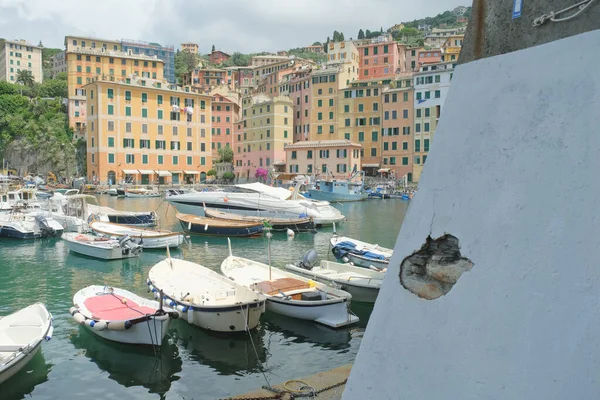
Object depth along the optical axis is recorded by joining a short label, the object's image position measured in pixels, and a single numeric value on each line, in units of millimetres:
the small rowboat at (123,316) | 10555
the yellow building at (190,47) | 155000
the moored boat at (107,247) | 21484
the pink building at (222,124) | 84625
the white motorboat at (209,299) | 11578
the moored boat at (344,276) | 14539
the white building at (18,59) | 122688
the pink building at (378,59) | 83562
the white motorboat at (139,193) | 60000
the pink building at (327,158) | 67125
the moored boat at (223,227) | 29062
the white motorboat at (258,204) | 34406
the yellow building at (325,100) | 74500
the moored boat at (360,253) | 18453
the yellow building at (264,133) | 73750
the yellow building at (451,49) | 76750
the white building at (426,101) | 65125
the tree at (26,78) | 104500
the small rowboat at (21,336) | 9023
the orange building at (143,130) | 65250
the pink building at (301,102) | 77625
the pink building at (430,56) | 82000
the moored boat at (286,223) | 31766
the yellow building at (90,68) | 86250
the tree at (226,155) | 80875
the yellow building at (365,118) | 72000
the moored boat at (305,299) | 12594
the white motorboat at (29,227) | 26781
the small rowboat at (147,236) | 23625
